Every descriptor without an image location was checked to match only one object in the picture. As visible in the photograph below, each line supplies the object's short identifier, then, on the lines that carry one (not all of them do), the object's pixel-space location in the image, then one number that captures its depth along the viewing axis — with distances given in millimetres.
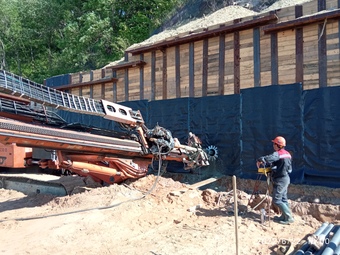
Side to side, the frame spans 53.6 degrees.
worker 6594
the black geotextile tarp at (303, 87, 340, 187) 7938
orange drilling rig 5531
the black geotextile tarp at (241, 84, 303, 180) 8555
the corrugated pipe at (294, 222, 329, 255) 4641
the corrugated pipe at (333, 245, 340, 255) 4449
